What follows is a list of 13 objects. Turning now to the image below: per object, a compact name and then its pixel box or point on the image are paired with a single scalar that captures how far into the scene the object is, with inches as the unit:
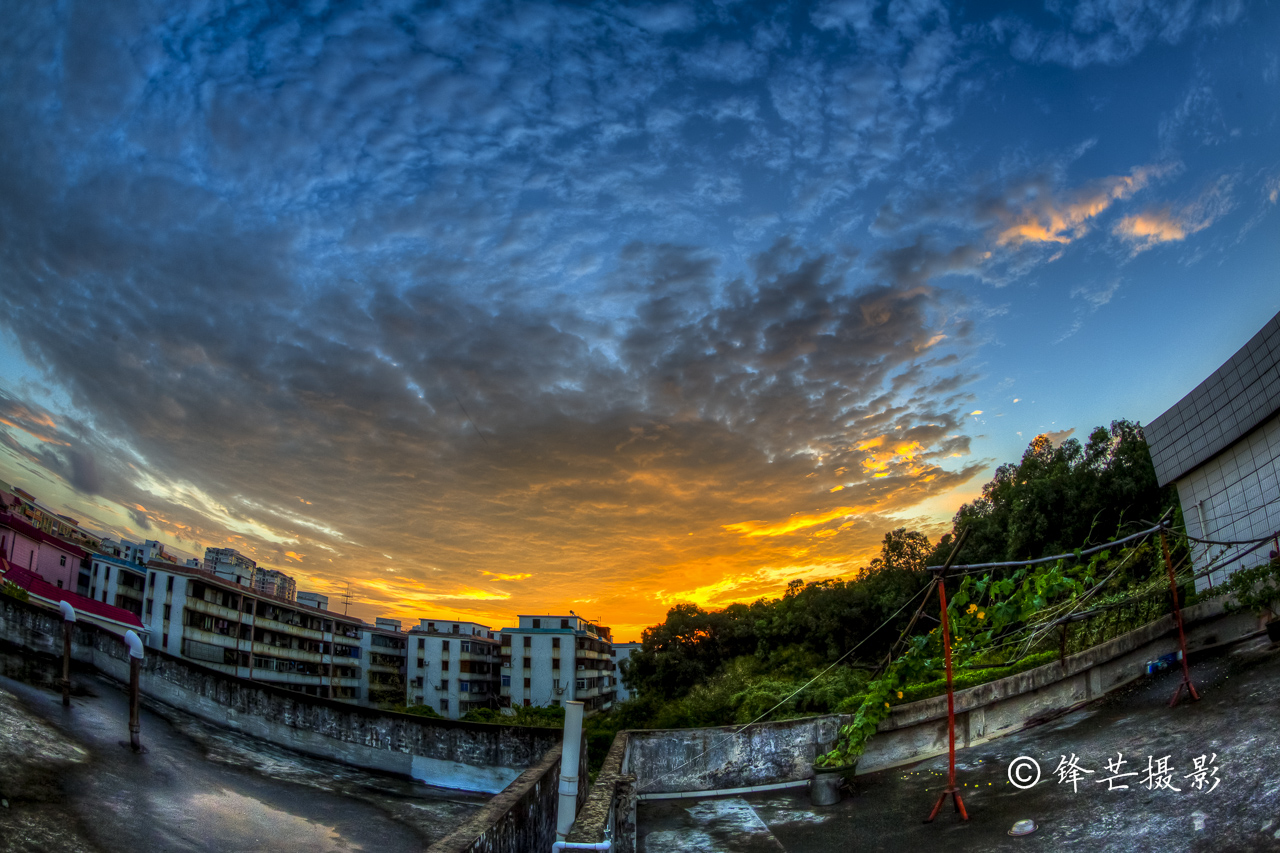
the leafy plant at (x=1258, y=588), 326.6
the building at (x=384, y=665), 1887.3
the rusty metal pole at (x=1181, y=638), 295.2
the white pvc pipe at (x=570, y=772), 196.2
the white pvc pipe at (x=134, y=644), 309.9
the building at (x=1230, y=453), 355.9
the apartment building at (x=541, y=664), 1897.1
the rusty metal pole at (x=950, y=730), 245.1
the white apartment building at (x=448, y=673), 1895.9
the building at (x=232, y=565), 1989.9
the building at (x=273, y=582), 2991.1
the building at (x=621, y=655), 2597.7
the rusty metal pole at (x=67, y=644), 352.8
